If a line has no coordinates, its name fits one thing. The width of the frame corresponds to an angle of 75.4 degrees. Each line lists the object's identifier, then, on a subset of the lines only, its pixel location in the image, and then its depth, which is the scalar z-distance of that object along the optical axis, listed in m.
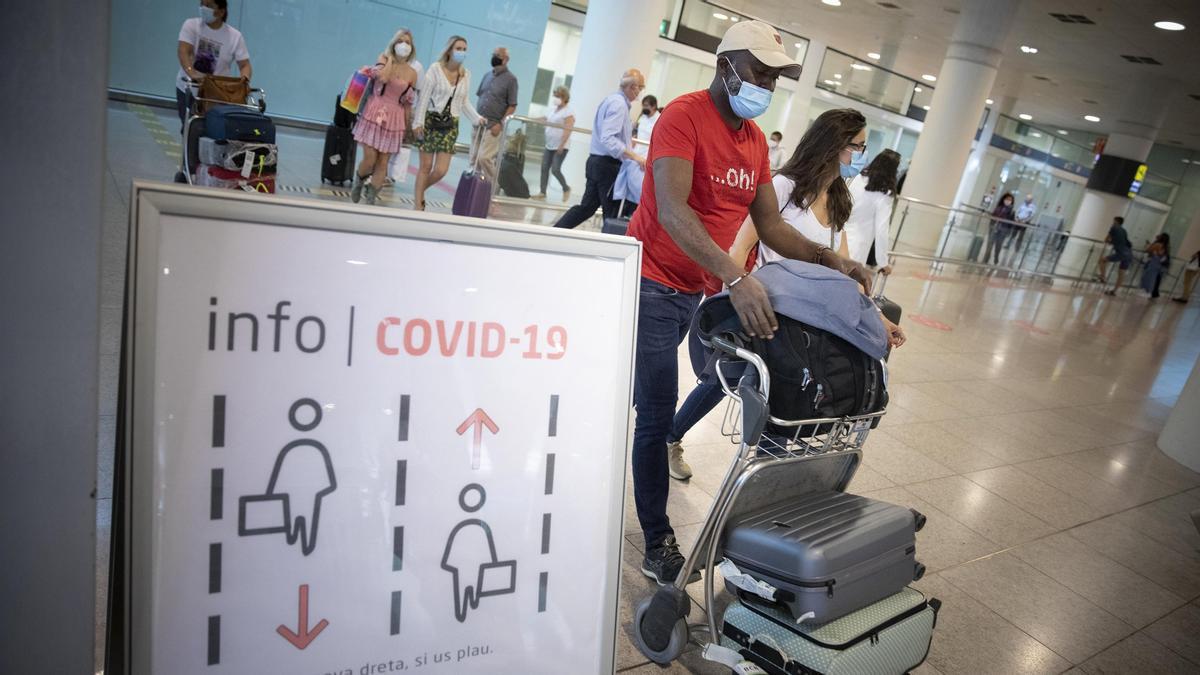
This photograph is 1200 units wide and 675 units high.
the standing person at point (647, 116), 9.74
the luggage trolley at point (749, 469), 2.09
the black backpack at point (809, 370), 2.10
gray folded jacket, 2.13
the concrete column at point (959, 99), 13.29
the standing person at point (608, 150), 6.56
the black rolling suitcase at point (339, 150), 8.21
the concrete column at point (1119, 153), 18.39
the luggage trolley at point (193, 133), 5.85
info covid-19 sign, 1.18
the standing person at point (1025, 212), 20.63
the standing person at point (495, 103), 8.64
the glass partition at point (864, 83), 21.48
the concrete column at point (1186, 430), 5.94
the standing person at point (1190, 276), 19.98
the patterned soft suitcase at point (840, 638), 2.07
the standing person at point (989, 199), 28.81
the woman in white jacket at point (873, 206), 4.96
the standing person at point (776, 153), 13.97
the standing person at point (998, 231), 16.27
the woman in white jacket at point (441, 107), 7.21
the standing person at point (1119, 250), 18.02
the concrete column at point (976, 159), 27.62
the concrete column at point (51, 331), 0.97
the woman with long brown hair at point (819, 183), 3.02
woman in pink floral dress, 6.98
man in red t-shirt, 2.24
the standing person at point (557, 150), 9.12
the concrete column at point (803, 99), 21.02
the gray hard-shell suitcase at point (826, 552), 2.04
